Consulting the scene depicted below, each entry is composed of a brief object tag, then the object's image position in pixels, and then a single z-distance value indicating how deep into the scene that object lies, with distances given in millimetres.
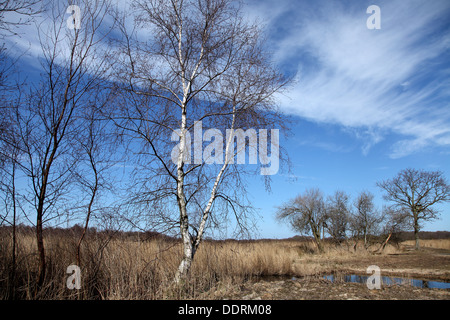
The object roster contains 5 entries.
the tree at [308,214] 24125
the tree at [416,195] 25297
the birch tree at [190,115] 5590
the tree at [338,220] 23375
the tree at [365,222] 22391
